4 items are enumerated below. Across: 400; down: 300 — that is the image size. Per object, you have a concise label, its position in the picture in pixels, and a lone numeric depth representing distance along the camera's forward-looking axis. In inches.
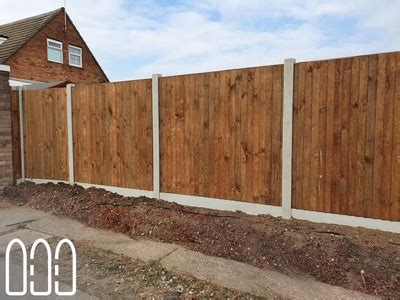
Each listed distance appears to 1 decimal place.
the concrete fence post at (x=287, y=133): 171.8
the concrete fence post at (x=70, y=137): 261.1
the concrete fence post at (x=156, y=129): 217.0
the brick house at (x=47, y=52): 669.3
